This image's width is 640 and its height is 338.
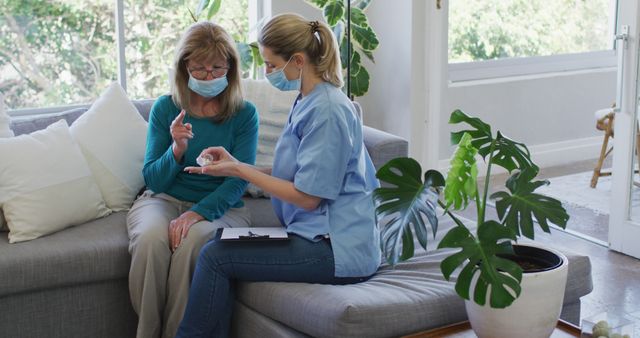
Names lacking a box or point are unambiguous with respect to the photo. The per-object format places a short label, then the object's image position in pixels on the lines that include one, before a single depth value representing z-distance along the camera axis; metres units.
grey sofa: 2.49
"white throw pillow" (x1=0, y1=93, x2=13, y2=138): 3.23
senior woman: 2.90
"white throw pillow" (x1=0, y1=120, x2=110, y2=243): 3.04
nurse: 2.66
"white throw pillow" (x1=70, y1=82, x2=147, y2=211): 3.31
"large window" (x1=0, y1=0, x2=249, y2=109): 4.35
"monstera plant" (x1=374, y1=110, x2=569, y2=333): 2.17
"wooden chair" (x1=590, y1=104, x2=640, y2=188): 5.22
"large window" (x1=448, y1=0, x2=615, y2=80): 5.34
